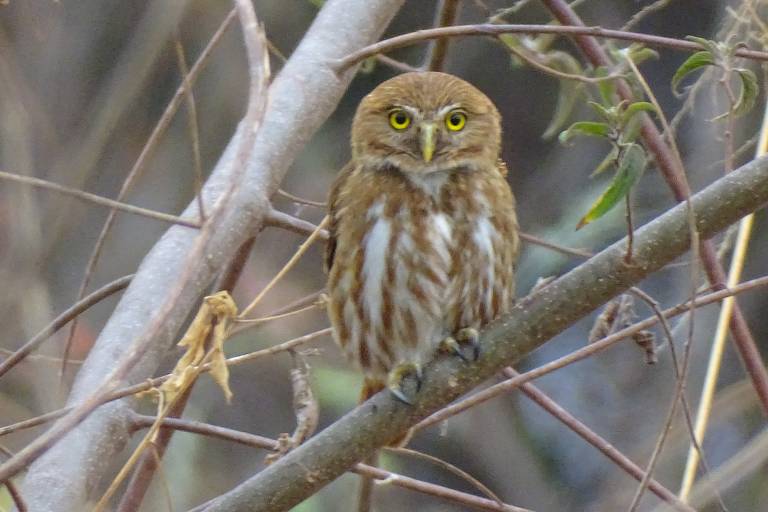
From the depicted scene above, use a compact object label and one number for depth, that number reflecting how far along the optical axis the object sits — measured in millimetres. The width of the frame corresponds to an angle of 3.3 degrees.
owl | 5383
